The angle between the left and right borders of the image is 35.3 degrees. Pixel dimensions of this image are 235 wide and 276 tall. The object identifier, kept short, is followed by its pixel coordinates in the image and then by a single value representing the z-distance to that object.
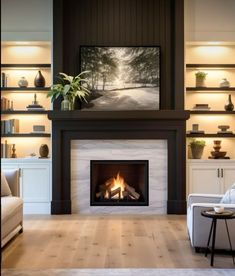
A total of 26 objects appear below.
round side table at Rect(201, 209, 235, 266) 3.46
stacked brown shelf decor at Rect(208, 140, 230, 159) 6.12
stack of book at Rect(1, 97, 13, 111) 6.19
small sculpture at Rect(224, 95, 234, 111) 6.25
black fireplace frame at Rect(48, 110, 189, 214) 5.92
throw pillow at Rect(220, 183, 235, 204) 3.99
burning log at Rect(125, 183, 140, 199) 6.14
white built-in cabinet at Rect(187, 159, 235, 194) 6.00
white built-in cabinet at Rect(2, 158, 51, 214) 5.97
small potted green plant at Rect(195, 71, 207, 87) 6.26
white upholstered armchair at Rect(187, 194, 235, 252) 3.77
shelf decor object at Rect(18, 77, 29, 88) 6.23
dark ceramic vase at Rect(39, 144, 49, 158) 6.12
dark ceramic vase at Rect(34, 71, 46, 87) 6.22
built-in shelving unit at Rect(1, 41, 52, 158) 6.32
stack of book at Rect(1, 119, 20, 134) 6.20
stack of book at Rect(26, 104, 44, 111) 6.18
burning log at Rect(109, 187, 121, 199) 6.13
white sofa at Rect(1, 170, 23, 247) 3.94
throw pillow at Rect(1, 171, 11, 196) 4.54
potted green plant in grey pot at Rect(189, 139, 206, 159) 6.05
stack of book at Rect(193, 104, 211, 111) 6.25
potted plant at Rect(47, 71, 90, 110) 5.79
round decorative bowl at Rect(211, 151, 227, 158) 6.12
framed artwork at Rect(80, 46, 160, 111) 6.12
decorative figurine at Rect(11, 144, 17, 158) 6.20
